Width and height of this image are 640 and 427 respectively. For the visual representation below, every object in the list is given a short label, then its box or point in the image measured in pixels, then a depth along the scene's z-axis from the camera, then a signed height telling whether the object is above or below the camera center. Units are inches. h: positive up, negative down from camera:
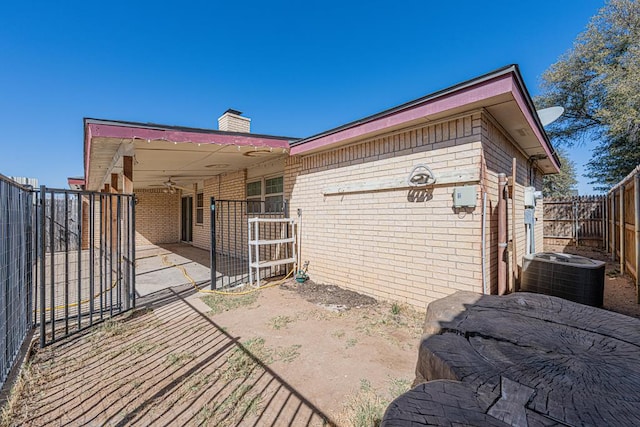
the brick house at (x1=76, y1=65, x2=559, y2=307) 134.3 +24.8
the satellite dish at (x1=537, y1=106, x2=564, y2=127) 203.4 +74.3
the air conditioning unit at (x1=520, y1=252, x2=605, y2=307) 129.2 -33.3
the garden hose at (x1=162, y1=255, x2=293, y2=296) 196.2 -58.6
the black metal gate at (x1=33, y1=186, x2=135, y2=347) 118.1 -46.4
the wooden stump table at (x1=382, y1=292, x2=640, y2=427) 30.3 -22.7
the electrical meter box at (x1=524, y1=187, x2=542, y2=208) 213.0 +11.4
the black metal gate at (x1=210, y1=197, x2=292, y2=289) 221.4 -33.1
